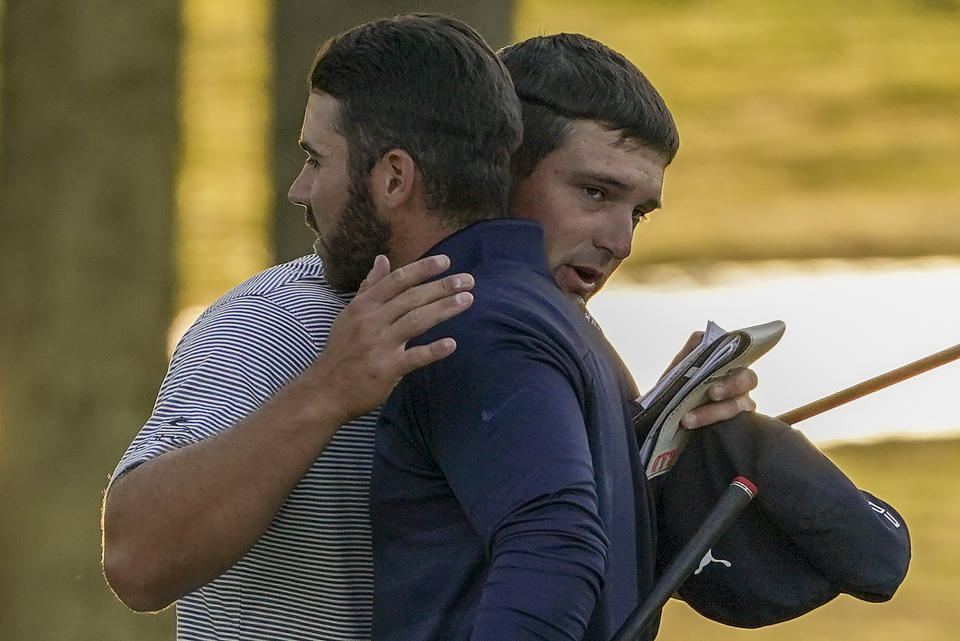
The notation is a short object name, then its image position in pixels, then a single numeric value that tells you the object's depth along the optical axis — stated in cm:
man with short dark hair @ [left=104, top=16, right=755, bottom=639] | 1013
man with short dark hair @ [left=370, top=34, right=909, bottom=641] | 1005
